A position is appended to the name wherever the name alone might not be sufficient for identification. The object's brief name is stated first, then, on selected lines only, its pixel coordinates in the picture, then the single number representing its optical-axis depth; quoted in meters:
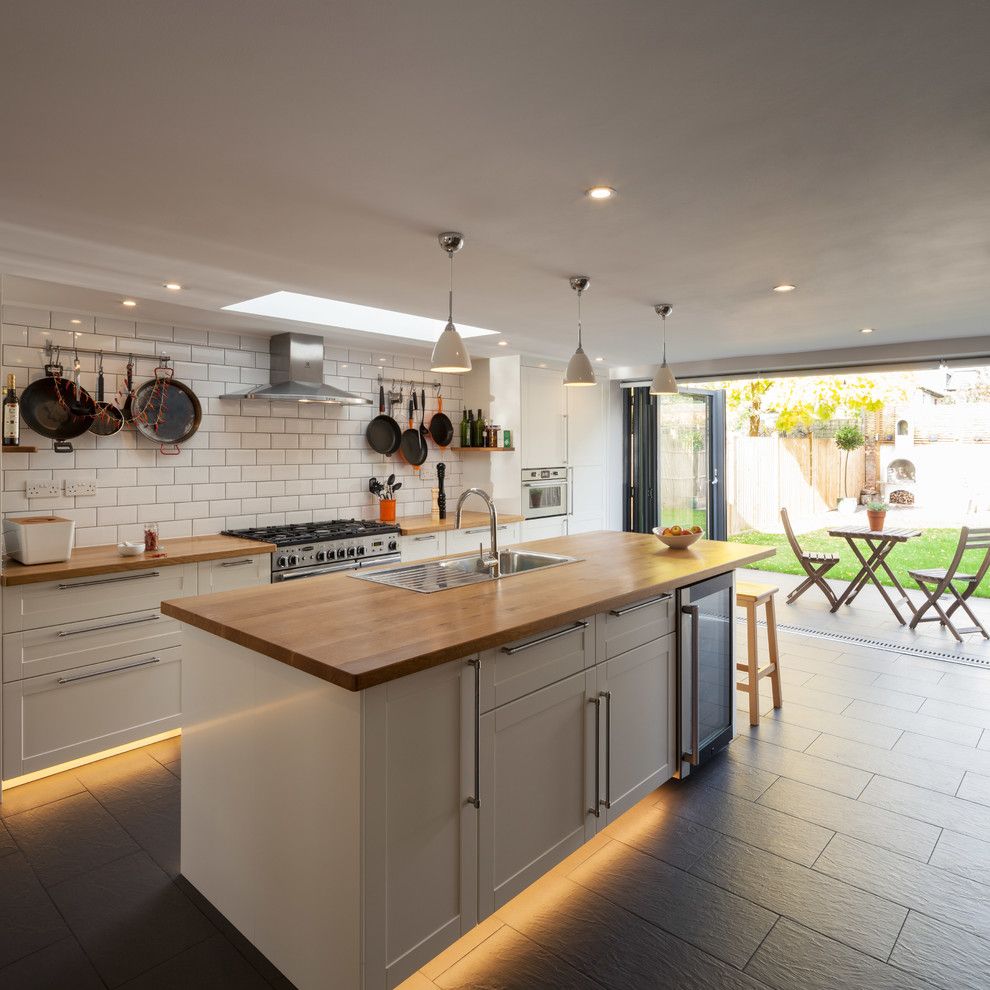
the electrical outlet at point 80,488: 3.60
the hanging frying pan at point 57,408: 3.43
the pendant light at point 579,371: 3.24
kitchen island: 1.67
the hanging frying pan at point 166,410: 3.81
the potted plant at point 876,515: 6.05
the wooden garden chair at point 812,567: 6.03
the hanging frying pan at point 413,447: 5.24
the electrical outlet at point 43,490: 3.48
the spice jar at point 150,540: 3.47
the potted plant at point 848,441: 8.79
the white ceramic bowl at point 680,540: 3.46
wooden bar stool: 3.55
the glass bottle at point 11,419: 3.22
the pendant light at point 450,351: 2.56
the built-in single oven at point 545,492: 5.65
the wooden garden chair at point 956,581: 5.03
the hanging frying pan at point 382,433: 5.04
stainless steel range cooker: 3.84
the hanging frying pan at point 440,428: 5.48
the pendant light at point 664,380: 3.76
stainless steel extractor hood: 4.14
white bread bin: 3.04
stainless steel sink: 2.66
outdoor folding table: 5.66
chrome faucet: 2.86
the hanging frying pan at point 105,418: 3.62
